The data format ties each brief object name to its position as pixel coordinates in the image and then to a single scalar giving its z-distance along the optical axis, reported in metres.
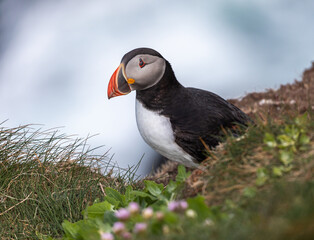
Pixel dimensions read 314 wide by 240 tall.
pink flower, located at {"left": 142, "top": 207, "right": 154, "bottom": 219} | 5.04
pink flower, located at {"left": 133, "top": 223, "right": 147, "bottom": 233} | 4.70
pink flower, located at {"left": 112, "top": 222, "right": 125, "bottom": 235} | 4.99
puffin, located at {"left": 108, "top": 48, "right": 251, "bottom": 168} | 9.40
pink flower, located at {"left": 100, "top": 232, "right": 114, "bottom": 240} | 5.29
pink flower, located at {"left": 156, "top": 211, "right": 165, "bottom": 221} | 5.02
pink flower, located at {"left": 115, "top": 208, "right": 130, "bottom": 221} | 5.11
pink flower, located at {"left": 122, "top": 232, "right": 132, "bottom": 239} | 4.84
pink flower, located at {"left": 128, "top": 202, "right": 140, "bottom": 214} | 5.23
